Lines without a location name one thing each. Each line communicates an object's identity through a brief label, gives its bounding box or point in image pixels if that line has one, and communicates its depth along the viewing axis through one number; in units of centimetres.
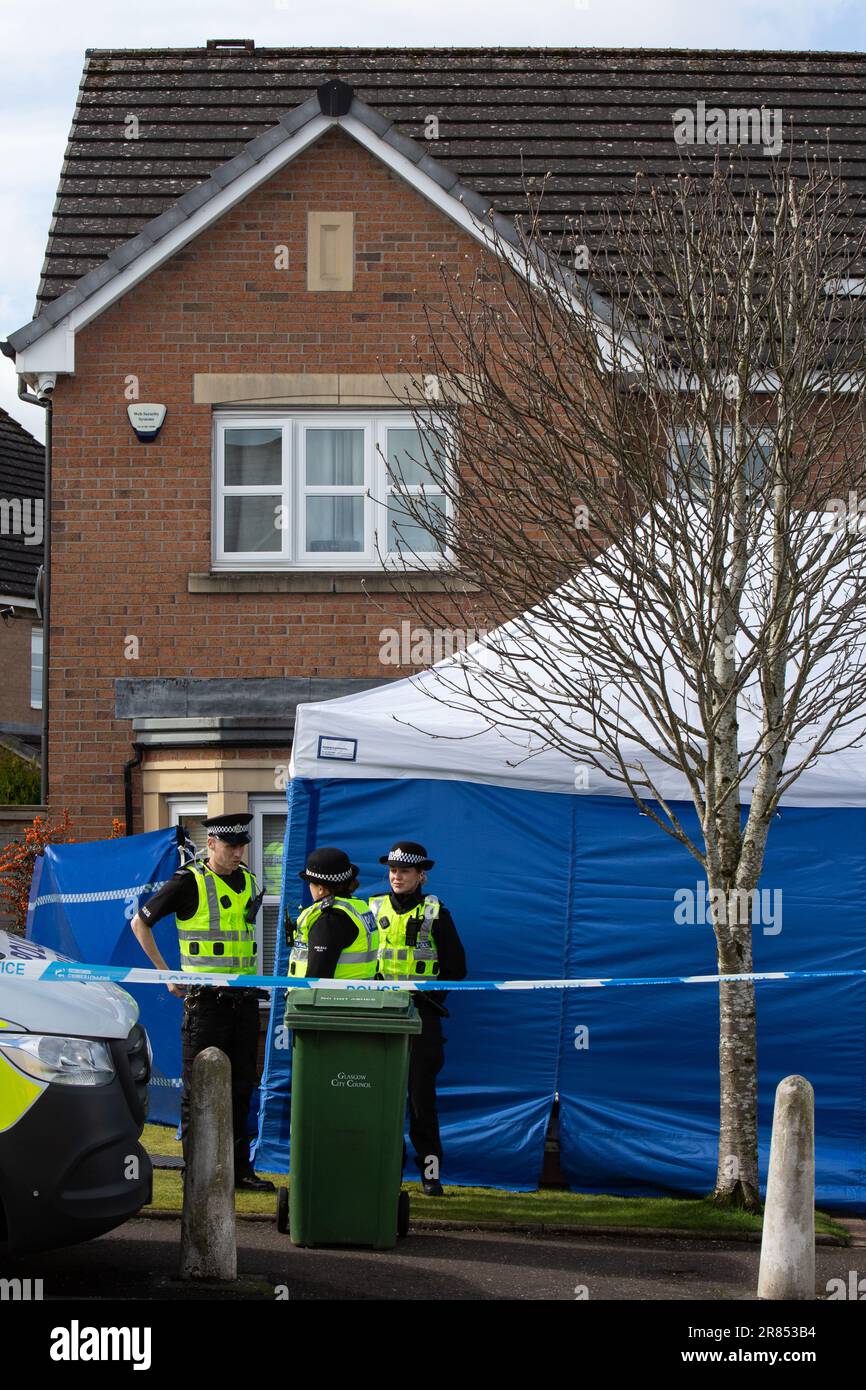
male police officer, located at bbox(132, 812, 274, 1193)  1805
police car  1197
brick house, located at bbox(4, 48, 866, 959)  2672
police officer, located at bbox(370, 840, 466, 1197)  1811
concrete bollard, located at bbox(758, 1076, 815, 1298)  1287
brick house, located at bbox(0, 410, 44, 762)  6268
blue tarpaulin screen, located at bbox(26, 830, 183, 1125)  2187
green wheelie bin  1527
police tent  1897
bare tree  1673
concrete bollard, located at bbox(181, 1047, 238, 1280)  1345
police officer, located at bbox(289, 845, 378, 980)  1734
